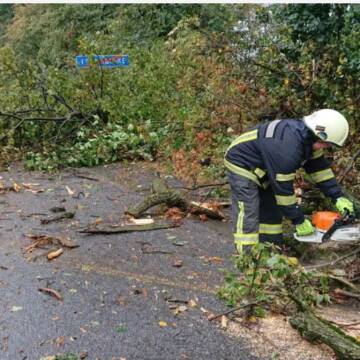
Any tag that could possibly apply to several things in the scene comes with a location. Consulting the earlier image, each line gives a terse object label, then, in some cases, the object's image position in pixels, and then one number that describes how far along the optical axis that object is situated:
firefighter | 3.49
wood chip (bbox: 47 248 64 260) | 4.04
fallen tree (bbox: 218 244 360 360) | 2.68
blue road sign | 8.50
